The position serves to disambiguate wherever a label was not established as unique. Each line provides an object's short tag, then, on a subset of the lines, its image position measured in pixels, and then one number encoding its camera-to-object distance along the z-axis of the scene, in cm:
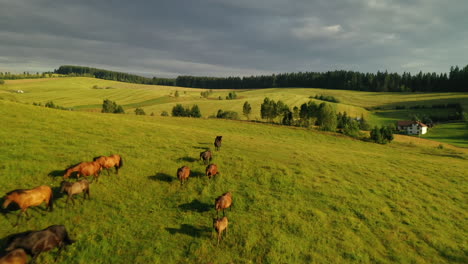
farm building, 10275
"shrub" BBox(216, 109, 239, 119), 9562
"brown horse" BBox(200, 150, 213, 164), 2160
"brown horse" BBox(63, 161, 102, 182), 1512
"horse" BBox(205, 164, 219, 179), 1844
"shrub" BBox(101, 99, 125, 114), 8934
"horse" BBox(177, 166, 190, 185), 1716
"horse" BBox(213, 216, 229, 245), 1205
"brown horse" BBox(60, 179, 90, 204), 1288
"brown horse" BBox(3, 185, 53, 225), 1107
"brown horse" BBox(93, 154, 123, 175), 1653
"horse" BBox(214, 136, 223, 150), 2735
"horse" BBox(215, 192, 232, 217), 1404
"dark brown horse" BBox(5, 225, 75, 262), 907
